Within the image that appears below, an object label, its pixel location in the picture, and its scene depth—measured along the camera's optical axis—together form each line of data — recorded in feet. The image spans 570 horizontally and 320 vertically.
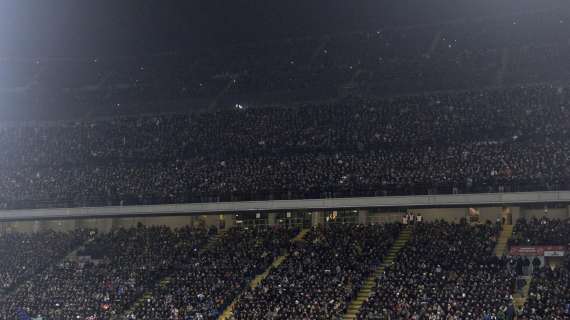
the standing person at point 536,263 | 142.06
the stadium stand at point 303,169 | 146.30
